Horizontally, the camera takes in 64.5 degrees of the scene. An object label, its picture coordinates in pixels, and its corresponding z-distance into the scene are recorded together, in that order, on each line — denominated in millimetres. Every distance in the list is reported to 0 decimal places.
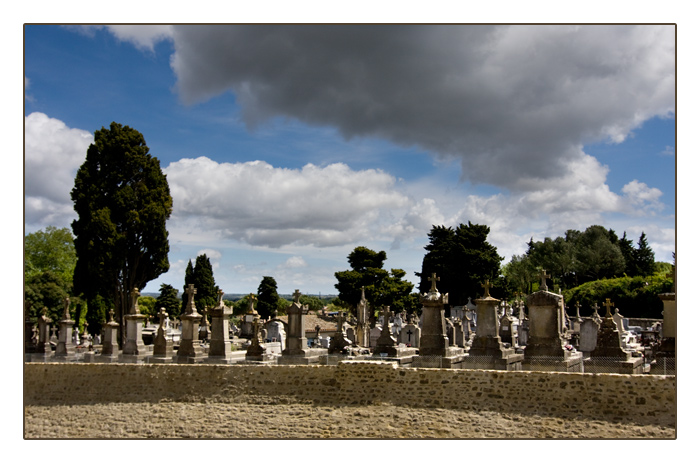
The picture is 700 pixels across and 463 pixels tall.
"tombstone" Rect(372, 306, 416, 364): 16094
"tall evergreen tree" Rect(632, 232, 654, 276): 49425
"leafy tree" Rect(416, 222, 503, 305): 43625
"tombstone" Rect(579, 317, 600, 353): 19662
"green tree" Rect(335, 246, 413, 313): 43228
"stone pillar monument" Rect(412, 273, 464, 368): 14555
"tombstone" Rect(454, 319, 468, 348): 20531
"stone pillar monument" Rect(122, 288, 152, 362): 17891
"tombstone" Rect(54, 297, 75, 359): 19828
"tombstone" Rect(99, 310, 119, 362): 18453
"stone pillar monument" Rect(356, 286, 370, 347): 25641
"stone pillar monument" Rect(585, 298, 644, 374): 12495
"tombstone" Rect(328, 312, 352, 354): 18173
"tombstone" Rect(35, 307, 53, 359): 20656
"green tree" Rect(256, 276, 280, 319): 44969
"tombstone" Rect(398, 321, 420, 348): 21125
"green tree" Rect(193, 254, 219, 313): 43281
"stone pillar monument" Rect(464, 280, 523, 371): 14164
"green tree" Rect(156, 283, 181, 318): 47781
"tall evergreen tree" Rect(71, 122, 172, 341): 24062
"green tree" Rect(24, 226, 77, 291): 38906
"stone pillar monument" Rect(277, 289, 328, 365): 15531
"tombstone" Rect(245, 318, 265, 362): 16031
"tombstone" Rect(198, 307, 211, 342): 27333
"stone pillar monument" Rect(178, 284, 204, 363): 16500
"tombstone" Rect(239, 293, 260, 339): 29988
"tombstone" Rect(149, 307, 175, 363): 17000
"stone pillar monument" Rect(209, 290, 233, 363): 16297
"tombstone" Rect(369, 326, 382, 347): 24719
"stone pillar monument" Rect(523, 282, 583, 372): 13266
